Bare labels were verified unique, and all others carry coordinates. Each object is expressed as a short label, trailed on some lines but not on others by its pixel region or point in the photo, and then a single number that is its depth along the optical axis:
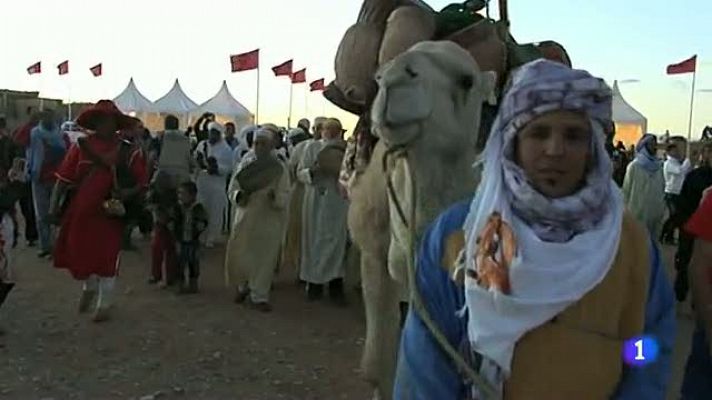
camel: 3.55
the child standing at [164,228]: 9.28
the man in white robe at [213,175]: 12.42
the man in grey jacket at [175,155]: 10.70
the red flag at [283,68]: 30.73
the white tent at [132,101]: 31.22
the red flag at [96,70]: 36.16
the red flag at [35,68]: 39.66
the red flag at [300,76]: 33.90
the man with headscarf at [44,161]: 11.03
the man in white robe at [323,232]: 8.78
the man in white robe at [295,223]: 9.84
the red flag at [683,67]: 26.80
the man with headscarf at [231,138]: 13.65
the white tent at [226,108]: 29.14
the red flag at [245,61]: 24.95
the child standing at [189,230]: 9.11
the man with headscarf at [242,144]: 12.09
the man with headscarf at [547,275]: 1.93
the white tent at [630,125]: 26.56
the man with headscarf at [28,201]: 12.10
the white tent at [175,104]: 30.75
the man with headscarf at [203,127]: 13.52
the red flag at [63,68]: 37.72
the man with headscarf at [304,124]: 15.08
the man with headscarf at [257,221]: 8.44
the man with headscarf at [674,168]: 15.16
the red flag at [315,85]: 34.91
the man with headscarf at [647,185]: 11.58
